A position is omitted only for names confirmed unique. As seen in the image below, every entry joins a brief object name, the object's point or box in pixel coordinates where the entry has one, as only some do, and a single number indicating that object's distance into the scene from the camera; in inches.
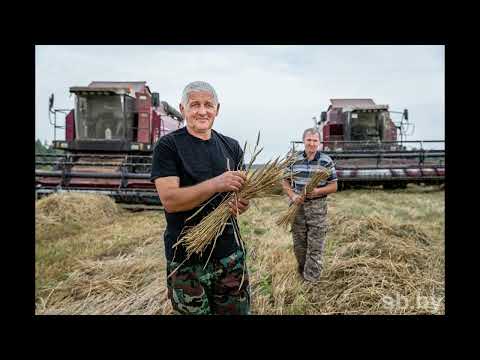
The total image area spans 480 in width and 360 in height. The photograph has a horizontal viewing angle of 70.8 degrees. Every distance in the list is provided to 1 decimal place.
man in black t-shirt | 59.6
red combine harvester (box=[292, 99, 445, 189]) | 385.4
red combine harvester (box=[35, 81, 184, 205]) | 299.3
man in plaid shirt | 117.2
